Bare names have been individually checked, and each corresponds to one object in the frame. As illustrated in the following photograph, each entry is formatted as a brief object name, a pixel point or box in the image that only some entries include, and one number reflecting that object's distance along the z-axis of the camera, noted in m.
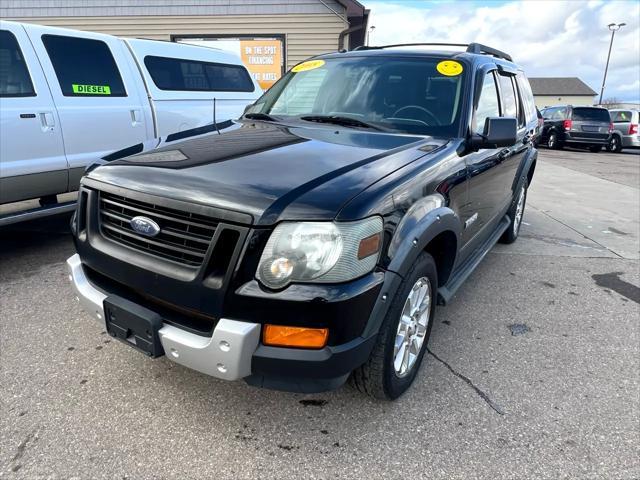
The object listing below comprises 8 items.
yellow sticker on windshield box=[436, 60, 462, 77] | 3.21
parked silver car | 19.17
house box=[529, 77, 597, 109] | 74.02
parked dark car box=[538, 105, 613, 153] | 18.86
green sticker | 4.58
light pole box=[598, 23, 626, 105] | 40.81
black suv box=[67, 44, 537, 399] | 1.88
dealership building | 11.55
